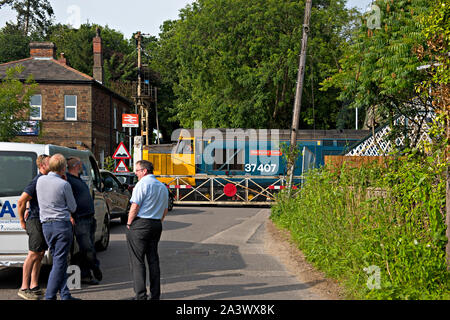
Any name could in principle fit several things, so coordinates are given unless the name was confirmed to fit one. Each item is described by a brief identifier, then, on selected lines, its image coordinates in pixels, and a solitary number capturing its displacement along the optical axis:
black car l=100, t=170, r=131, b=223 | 14.90
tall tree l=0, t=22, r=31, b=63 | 55.31
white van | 7.55
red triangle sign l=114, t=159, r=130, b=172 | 21.05
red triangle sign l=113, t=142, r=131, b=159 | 21.12
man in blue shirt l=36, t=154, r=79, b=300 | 6.55
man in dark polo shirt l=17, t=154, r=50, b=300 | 6.89
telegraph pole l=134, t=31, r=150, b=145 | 34.56
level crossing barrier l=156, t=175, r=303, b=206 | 23.86
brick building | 36.00
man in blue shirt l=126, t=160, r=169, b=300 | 6.43
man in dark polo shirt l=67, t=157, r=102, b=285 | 7.72
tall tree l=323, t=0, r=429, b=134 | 11.30
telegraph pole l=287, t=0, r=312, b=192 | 17.38
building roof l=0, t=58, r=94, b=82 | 35.91
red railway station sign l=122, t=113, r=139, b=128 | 30.52
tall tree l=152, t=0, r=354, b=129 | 33.00
